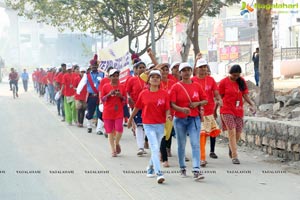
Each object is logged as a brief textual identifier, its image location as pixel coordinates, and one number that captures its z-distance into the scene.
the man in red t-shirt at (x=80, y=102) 16.28
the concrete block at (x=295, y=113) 11.97
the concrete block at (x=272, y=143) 10.45
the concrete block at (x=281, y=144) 10.09
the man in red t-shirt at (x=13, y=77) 32.19
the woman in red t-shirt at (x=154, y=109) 8.47
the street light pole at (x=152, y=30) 22.33
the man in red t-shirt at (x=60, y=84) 17.56
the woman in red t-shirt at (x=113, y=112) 10.91
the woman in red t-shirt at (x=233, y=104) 9.71
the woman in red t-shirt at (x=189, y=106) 8.40
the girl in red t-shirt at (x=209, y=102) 9.55
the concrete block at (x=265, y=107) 13.96
